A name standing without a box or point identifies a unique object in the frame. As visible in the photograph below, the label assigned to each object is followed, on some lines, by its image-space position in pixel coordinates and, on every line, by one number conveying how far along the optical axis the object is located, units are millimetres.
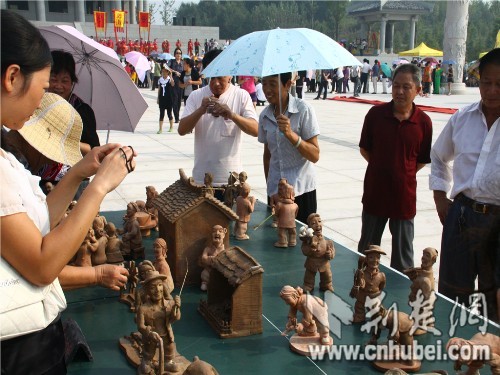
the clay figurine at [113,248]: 2379
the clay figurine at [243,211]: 2768
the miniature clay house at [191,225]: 2184
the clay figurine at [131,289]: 2029
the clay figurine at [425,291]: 1824
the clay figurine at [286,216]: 2637
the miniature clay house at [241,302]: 1762
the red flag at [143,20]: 30670
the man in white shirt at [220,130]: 3328
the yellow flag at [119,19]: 29812
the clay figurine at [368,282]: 1862
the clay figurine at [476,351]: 1406
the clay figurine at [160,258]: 1981
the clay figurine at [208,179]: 2547
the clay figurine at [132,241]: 2545
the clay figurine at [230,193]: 3045
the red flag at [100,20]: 28795
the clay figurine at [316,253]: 2094
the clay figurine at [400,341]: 1585
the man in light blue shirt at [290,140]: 2986
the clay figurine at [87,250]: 2275
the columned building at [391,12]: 40062
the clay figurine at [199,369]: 1263
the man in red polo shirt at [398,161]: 2855
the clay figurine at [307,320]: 1695
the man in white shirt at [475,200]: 2295
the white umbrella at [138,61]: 11777
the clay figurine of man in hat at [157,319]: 1526
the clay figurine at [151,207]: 2910
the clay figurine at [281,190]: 2685
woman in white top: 1033
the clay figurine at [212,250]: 2103
